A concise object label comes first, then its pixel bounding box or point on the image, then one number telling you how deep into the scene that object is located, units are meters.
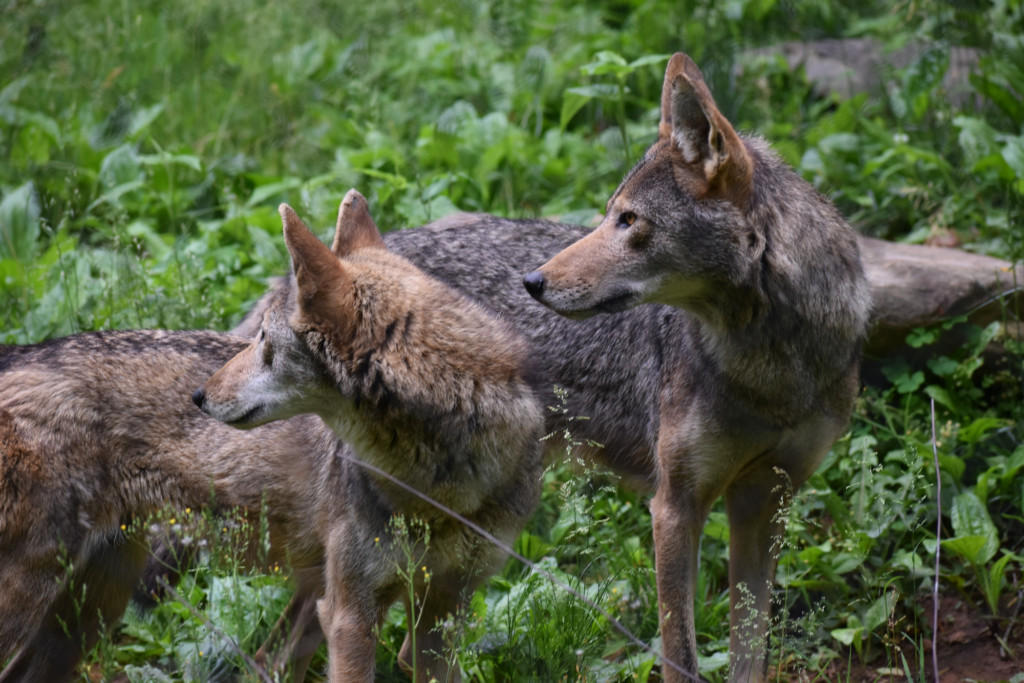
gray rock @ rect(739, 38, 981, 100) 15.28
